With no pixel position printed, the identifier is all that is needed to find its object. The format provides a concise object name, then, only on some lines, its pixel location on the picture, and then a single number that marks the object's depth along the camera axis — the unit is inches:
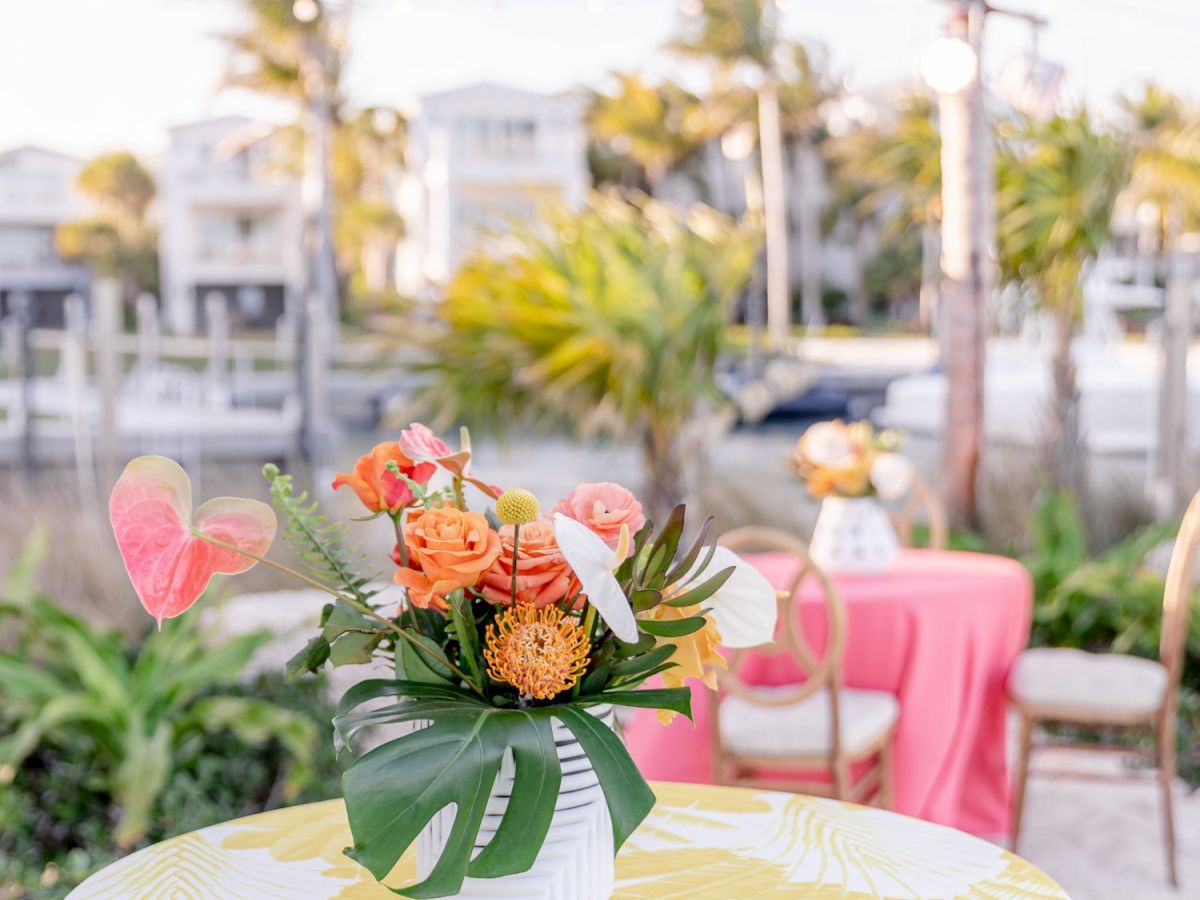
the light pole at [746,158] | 1325.0
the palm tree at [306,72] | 869.2
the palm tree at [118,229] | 1723.7
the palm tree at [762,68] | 1242.0
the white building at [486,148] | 1355.8
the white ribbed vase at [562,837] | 50.2
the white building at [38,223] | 1813.5
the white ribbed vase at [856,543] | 147.3
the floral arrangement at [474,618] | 46.3
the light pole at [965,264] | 243.9
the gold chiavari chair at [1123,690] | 134.1
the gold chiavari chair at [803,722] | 117.4
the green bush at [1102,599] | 184.4
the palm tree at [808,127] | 1344.7
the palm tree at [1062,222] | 253.6
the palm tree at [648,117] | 1459.2
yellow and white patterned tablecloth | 59.1
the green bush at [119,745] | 124.7
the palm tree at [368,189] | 1115.3
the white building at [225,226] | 1544.0
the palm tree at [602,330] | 192.7
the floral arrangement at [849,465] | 151.4
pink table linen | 134.0
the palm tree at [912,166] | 289.4
